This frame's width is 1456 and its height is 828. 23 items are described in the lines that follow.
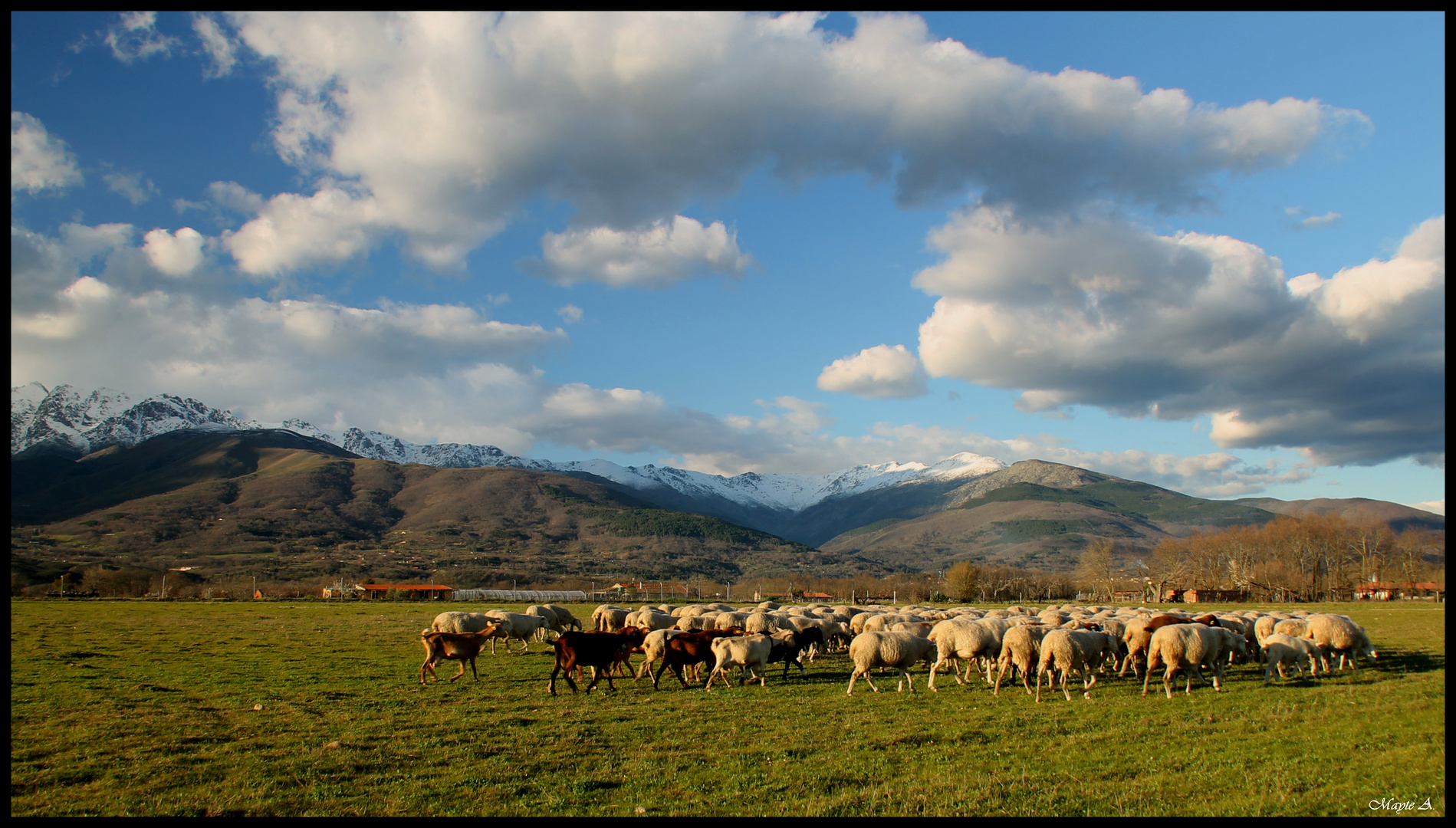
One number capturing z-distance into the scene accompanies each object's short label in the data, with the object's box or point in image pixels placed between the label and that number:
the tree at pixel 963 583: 90.19
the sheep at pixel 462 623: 24.25
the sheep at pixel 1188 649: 18.02
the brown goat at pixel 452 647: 19.80
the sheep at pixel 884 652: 18.33
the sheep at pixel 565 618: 31.67
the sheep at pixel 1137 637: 19.75
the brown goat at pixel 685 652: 19.62
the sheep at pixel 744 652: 19.59
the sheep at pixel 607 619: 28.61
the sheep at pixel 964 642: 19.17
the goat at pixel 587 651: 18.62
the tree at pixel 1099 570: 104.62
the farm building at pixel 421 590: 90.50
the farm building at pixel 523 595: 90.19
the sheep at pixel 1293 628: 24.22
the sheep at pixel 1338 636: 21.95
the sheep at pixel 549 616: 30.81
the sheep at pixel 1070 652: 17.48
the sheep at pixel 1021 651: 18.11
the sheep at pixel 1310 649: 20.44
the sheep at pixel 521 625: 26.23
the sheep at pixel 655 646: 20.08
